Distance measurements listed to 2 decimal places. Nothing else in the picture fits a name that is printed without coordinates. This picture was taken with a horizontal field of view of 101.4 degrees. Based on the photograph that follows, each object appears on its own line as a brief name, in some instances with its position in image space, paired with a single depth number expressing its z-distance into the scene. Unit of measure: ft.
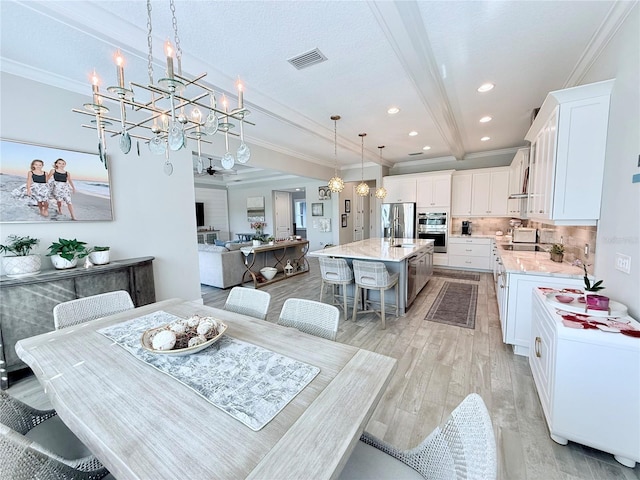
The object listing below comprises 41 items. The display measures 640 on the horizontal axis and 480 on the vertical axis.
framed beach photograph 8.01
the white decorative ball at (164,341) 4.14
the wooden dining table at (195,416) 2.39
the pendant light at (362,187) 16.00
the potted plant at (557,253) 9.45
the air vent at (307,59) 7.81
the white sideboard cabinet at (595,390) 4.55
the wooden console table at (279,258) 17.33
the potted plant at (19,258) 7.70
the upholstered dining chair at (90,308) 5.92
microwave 13.42
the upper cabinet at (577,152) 6.82
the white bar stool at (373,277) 10.46
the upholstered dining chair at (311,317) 5.37
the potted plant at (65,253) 8.50
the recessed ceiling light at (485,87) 9.93
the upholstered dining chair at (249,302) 6.36
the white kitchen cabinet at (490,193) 18.94
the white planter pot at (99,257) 9.32
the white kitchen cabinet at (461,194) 20.39
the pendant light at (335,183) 15.43
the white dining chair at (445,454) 2.37
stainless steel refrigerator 21.44
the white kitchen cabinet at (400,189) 21.66
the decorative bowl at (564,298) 6.04
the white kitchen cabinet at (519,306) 8.00
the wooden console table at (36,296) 7.23
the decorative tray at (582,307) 5.37
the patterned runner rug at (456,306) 11.41
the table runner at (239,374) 3.12
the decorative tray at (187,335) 4.14
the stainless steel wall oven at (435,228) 20.59
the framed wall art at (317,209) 28.35
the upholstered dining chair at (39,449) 2.43
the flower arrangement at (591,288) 5.65
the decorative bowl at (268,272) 18.20
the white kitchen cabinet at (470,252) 19.30
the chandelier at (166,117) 3.94
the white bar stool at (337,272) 11.43
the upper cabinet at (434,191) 20.26
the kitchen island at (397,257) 11.53
